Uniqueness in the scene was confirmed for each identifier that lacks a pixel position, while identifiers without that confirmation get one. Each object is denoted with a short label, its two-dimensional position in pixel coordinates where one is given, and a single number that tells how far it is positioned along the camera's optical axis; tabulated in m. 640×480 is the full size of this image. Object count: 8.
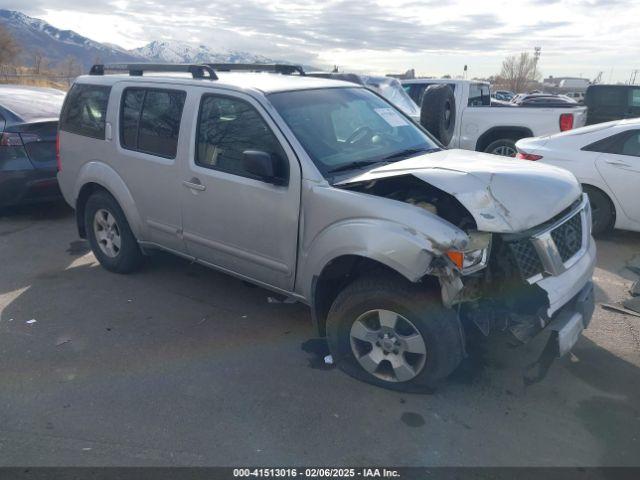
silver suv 3.01
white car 5.95
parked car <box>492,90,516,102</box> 32.28
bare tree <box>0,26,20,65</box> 63.19
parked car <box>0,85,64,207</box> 6.55
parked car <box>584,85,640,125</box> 11.50
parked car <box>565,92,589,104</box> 34.13
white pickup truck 9.09
